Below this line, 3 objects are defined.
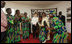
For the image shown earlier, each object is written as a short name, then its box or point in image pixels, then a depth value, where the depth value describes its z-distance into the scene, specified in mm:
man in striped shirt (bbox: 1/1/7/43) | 2253
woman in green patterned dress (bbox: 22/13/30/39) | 3332
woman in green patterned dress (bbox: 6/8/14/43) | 3075
